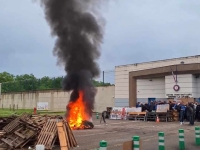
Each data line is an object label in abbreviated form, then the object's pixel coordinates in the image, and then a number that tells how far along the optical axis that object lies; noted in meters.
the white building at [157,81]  28.42
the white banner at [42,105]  42.47
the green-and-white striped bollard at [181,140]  9.96
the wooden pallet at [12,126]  12.26
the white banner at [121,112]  27.32
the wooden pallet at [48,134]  11.11
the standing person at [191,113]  19.72
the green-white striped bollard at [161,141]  8.68
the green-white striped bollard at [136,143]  6.57
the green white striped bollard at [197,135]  10.90
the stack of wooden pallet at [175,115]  24.59
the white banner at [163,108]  24.70
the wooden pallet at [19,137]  11.23
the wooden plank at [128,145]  5.97
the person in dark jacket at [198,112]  22.94
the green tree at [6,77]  79.44
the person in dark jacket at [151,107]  26.09
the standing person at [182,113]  21.27
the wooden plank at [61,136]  10.60
